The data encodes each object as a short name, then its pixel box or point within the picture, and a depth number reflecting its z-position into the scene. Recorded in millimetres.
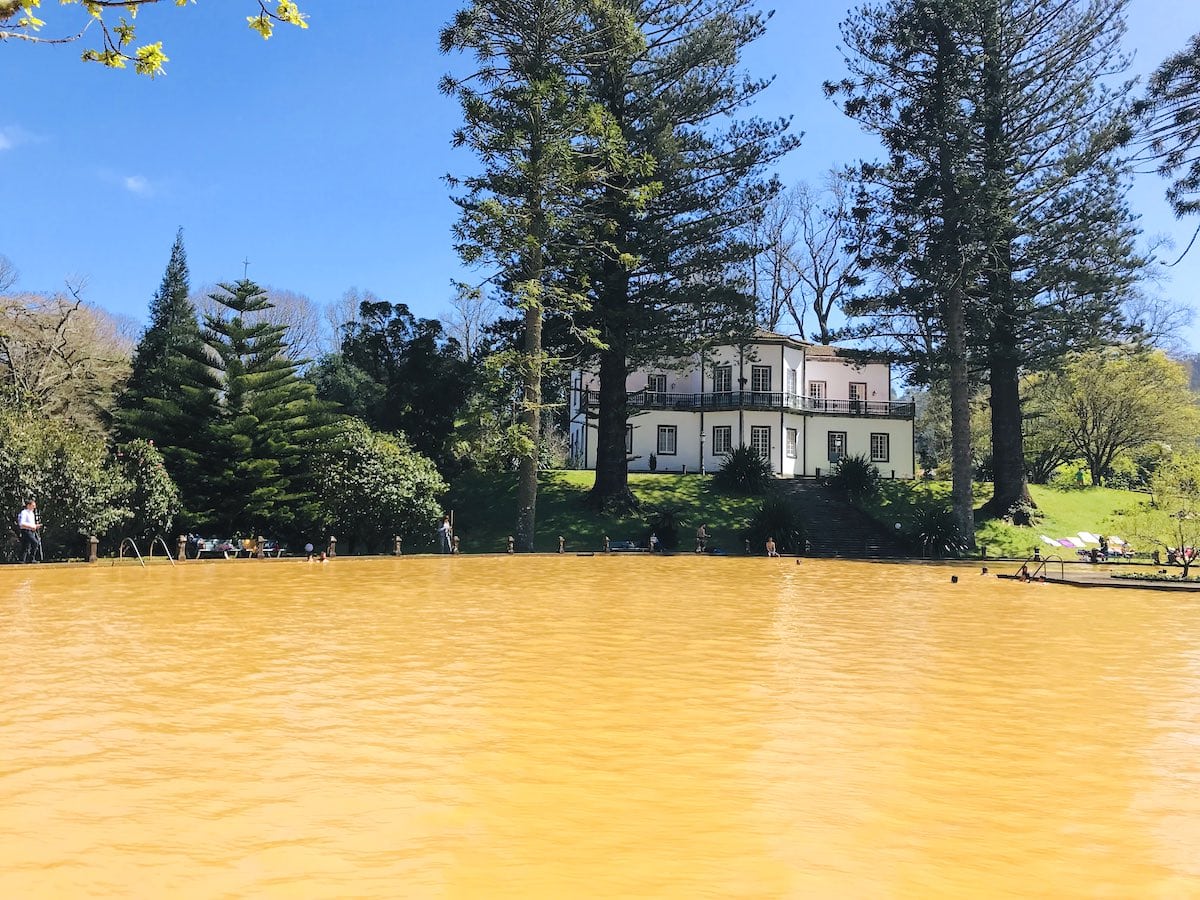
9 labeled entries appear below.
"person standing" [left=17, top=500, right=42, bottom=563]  17453
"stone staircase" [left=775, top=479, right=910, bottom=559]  29438
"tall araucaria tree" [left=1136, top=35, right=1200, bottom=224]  18203
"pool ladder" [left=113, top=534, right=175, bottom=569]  19425
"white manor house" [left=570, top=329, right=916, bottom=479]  42344
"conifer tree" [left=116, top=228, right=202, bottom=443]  27594
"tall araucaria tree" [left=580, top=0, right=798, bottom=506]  28969
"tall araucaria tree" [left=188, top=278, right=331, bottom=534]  25266
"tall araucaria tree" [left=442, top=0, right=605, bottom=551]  23984
